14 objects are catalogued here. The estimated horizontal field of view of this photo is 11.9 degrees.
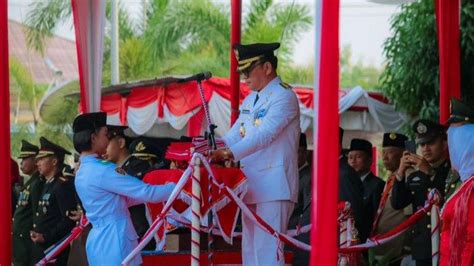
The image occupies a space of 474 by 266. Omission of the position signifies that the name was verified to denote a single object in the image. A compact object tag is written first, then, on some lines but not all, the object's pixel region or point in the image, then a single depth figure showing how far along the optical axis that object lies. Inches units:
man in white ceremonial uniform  639.0
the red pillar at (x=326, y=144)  571.8
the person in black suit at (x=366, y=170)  838.6
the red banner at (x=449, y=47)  914.0
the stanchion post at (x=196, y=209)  611.9
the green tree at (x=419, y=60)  1241.4
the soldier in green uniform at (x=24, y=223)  928.1
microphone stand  618.9
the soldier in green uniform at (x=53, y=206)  852.2
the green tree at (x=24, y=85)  2498.6
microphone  620.7
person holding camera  724.9
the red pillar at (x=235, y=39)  995.8
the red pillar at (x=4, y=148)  667.8
